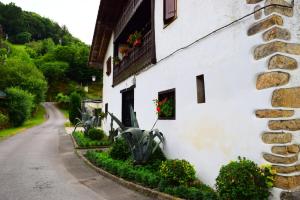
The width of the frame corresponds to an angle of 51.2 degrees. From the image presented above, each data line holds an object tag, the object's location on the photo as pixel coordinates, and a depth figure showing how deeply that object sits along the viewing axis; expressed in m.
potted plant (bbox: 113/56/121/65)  15.50
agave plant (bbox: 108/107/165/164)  8.20
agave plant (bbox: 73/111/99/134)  18.45
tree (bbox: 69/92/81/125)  35.28
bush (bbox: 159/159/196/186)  6.28
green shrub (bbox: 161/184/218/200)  5.33
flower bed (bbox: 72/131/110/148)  14.75
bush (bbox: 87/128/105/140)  16.69
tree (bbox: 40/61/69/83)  71.38
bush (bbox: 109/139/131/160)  9.84
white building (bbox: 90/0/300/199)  4.71
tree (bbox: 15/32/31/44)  99.94
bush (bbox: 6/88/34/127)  33.81
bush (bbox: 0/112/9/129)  29.41
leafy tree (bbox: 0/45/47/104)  43.56
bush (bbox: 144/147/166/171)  8.05
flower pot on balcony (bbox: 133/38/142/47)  11.52
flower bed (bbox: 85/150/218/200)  5.54
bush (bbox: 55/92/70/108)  60.51
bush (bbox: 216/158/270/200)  4.56
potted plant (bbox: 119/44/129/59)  15.68
